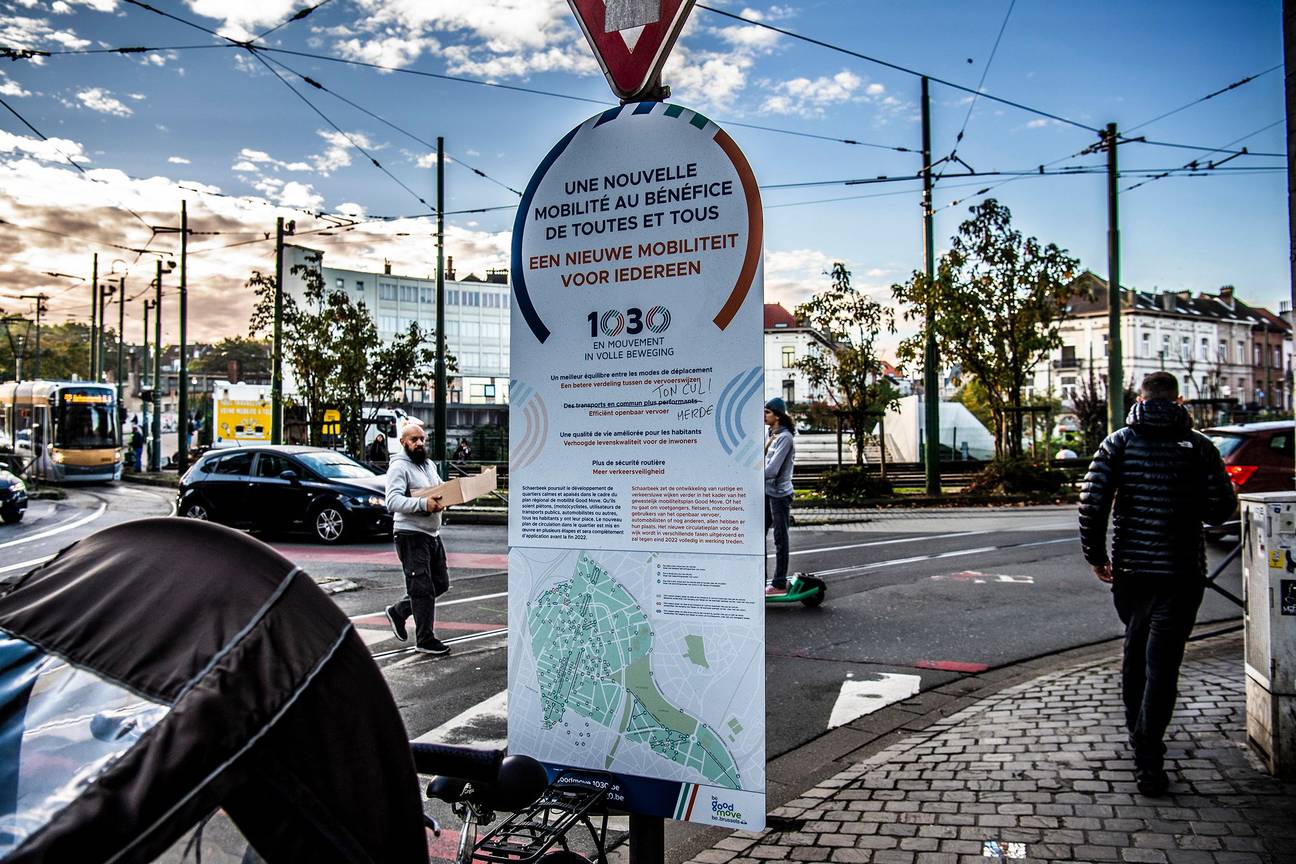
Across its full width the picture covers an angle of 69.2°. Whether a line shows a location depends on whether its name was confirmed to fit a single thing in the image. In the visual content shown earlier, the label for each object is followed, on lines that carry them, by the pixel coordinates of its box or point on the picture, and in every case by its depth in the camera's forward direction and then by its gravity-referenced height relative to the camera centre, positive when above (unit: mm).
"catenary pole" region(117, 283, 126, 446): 45188 +6372
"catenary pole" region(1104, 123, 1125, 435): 19922 +3066
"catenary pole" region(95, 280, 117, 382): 47094 +6122
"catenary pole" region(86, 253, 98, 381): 44041 +7799
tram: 32219 +725
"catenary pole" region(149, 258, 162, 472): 36781 +2240
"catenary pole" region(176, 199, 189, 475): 31116 +1903
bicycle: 1883 -895
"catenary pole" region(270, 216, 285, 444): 25484 +2173
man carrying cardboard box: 7543 -814
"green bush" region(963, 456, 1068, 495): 23375 -838
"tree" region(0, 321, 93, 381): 73438 +7500
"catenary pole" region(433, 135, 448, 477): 20984 +2705
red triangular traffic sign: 2902 +1298
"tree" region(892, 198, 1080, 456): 23656 +3617
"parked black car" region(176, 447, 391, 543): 15570 -720
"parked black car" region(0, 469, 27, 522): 19281 -953
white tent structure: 43688 +653
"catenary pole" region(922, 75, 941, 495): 22828 +1297
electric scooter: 8891 -1373
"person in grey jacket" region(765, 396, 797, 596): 9070 -302
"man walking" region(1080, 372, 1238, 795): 4398 -421
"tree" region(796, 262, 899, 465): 25781 +2544
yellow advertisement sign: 42825 +1343
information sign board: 2643 -58
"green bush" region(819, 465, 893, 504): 23031 -972
